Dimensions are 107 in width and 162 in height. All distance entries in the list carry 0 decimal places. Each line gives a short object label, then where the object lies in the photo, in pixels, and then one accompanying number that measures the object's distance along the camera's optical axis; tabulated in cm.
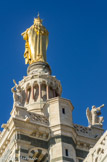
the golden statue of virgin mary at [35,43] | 4878
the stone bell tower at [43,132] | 3528
